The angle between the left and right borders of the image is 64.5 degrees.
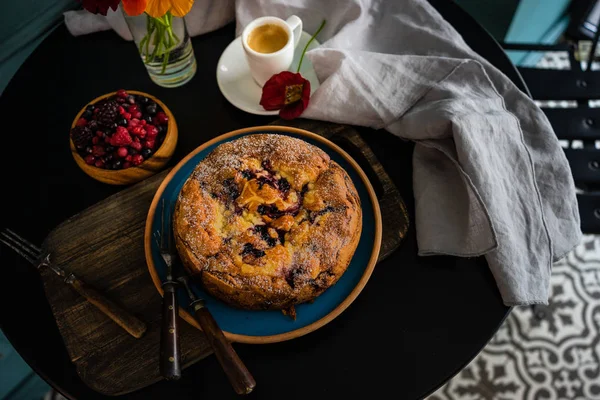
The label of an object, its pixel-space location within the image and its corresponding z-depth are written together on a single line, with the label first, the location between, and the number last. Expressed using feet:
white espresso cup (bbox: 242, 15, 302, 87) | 4.02
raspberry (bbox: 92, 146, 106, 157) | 3.66
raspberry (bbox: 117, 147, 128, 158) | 3.64
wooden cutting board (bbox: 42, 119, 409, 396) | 3.26
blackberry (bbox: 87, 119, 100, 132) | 3.68
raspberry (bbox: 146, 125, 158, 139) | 3.75
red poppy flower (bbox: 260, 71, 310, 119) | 3.92
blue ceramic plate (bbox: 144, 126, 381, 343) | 3.22
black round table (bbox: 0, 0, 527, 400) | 3.25
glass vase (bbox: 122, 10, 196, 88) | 3.86
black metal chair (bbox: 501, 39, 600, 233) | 4.52
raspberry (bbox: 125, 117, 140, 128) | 3.67
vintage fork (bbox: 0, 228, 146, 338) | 3.29
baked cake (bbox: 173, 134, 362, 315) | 3.09
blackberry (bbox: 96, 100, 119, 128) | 3.66
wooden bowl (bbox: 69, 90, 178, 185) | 3.68
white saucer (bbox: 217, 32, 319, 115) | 4.25
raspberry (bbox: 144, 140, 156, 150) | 3.75
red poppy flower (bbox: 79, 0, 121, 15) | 3.11
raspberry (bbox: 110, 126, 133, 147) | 3.58
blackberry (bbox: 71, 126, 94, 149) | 3.68
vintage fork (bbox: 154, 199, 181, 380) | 2.88
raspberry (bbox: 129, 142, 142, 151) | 3.67
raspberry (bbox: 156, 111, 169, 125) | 3.85
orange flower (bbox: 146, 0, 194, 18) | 3.22
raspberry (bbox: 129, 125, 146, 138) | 3.67
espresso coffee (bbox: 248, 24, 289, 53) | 4.20
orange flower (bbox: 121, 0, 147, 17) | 3.12
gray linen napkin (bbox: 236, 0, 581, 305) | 3.54
